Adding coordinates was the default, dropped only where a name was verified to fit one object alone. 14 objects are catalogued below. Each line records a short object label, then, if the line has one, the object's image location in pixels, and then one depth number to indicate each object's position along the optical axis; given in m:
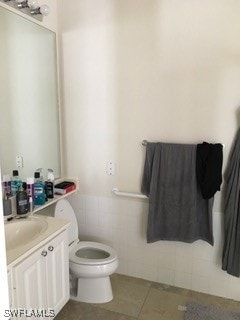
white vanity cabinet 1.39
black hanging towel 1.97
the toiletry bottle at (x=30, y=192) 1.87
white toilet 1.97
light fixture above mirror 1.87
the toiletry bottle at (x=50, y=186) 2.12
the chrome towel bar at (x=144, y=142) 2.20
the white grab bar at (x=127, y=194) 2.28
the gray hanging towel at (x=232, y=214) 1.94
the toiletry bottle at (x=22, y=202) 1.80
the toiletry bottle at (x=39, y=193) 1.97
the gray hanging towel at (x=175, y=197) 2.08
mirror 1.88
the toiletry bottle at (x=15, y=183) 1.83
